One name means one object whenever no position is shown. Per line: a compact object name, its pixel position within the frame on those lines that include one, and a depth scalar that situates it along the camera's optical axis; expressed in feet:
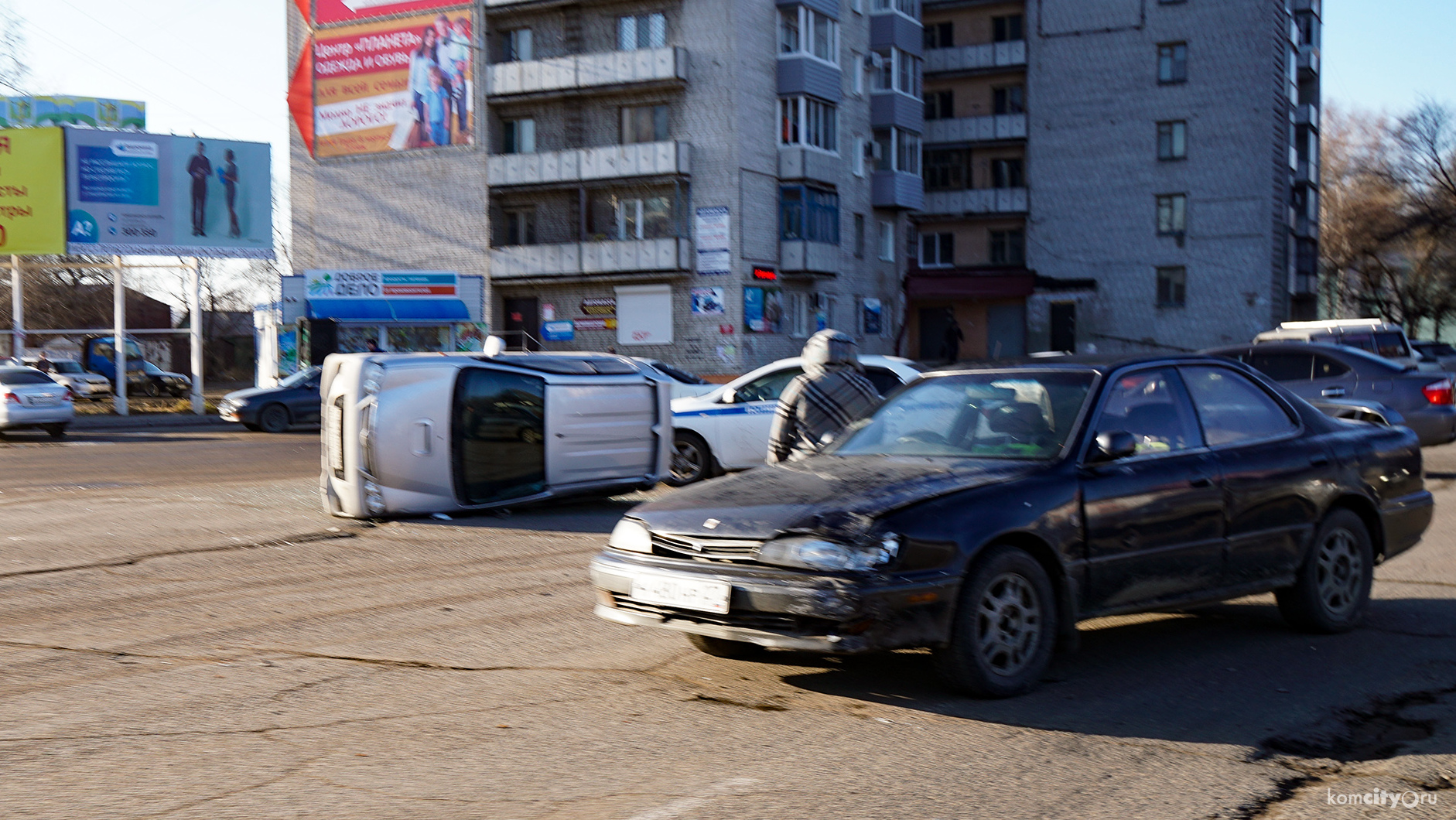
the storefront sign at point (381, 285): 143.84
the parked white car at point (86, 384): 127.24
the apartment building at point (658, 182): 136.05
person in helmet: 24.99
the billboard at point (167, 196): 109.70
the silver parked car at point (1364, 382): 50.49
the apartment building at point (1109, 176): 161.79
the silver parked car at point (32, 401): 82.89
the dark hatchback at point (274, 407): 92.27
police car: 47.55
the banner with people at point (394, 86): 147.23
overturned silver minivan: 35.37
